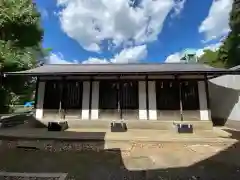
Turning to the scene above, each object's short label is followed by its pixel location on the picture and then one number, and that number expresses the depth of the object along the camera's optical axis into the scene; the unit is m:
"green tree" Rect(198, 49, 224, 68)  18.39
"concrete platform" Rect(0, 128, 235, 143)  4.96
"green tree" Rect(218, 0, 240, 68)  14.69
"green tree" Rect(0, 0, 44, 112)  8.21
